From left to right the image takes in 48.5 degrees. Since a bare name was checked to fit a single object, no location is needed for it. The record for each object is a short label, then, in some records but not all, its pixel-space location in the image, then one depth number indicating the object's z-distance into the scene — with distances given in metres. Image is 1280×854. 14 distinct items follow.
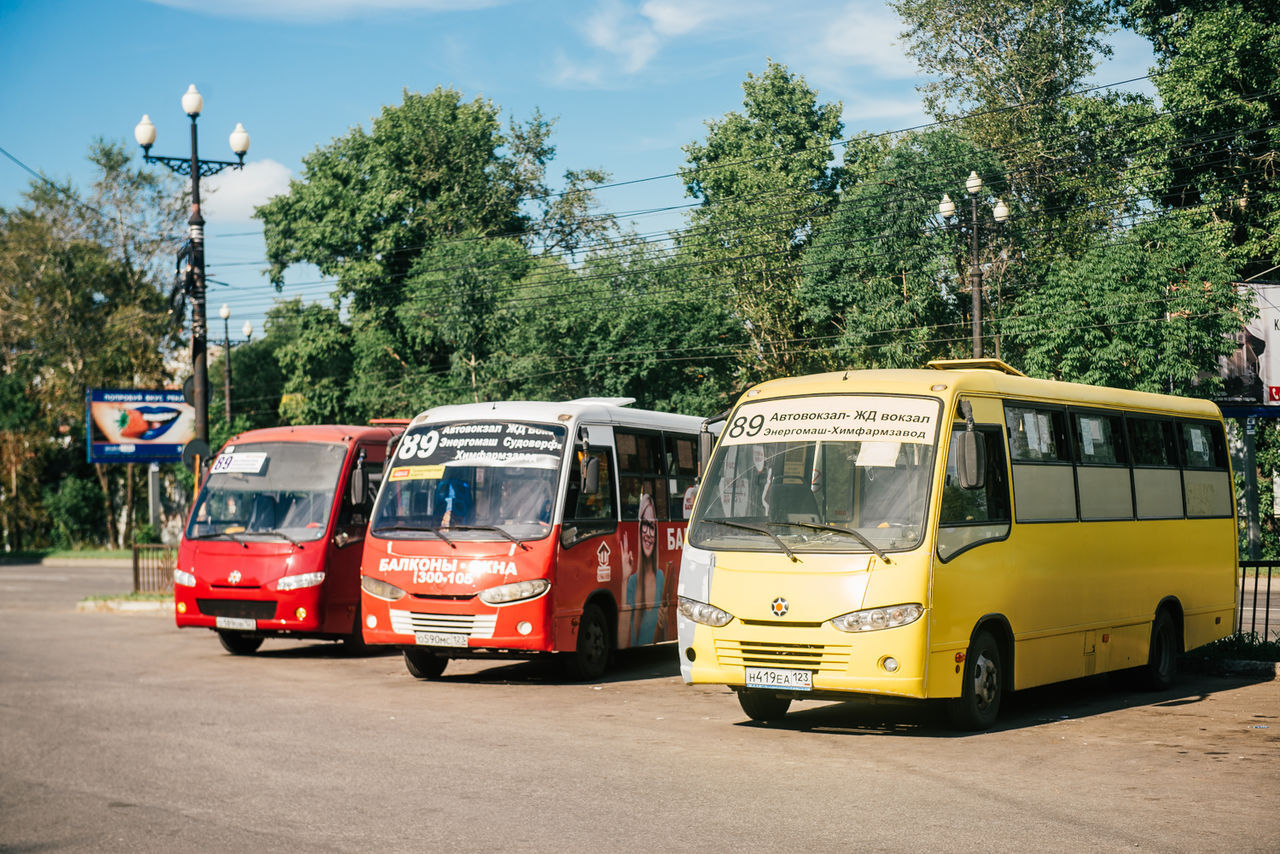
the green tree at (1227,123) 36.56
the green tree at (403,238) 51.03
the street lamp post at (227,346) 54.75
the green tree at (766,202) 46.69
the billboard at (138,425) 30.02
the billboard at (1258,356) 33.59
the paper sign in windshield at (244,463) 18.19
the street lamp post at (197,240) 23.98
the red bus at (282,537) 17.20
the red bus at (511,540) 14.17
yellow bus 10.25
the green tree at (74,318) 59.28
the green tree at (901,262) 39.06
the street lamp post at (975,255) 29.72
